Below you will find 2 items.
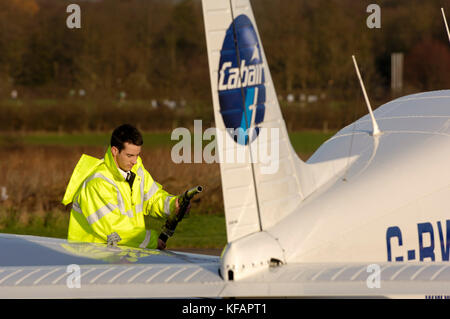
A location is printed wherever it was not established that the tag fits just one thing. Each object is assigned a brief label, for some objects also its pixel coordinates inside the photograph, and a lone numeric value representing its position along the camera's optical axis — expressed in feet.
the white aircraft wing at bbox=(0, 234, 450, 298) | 29.27
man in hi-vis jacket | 44.16
